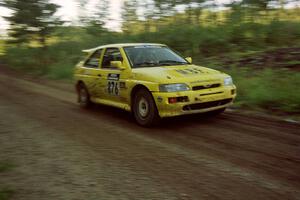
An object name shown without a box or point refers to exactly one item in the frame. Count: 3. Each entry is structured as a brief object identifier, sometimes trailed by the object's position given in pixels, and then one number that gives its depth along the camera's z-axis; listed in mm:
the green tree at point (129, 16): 22250
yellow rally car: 6452
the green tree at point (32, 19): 21948
